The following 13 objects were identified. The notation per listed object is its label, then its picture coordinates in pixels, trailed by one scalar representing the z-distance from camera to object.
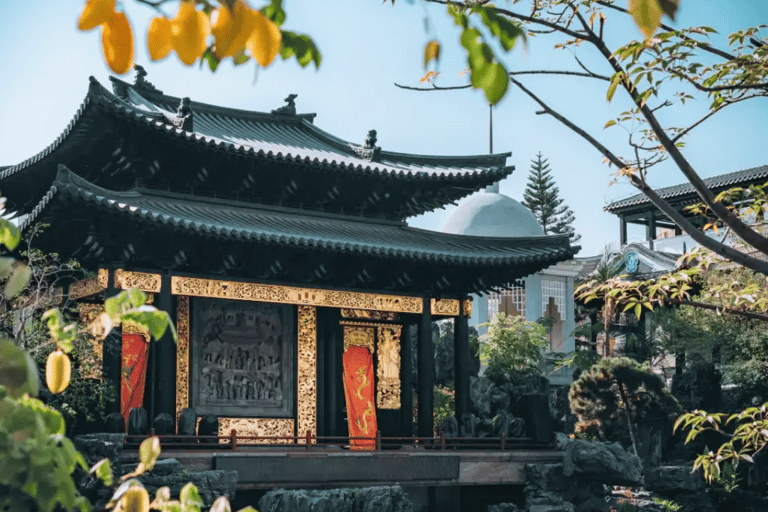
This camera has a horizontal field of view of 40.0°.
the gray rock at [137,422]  15.40
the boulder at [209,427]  16.44
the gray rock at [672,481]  23.88
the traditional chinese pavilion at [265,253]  16.58
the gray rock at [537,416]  19.44
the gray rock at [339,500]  14.80
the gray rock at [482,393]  26.94
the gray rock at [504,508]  17.98
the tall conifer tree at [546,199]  51.47
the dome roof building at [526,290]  36.50
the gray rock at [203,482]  13.59
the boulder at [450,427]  18.81
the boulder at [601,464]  18.14
